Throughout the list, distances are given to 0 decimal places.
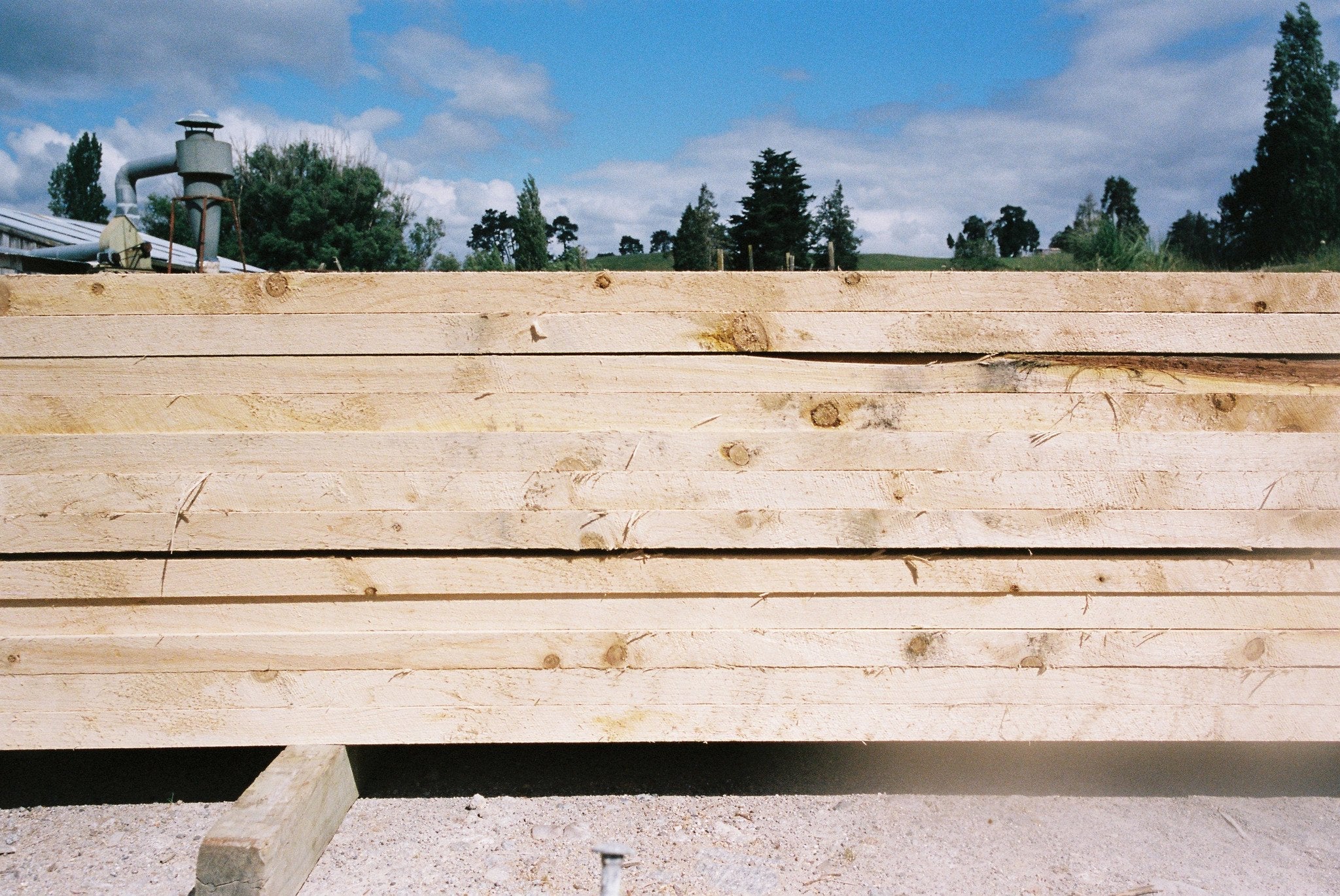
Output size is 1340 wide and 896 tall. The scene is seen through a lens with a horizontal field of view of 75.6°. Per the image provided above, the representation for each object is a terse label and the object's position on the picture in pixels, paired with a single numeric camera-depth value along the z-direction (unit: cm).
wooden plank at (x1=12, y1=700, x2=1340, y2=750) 247
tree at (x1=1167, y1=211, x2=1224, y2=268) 2142
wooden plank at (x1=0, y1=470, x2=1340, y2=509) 239
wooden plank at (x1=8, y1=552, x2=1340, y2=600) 243
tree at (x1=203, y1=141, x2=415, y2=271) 3406
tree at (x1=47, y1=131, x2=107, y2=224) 5078
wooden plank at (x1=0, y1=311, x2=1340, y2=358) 244
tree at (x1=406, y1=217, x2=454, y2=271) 4072
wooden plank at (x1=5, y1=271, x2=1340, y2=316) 246
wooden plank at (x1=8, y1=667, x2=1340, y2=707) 246
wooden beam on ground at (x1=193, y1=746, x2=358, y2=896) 200
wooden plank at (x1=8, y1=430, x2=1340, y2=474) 240
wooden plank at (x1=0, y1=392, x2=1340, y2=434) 243
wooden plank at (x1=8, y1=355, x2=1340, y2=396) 245
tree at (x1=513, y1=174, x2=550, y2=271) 2908
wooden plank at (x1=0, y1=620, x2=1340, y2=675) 244
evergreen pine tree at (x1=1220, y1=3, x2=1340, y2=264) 3344
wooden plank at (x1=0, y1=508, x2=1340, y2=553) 240
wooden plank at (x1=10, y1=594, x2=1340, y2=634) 246
